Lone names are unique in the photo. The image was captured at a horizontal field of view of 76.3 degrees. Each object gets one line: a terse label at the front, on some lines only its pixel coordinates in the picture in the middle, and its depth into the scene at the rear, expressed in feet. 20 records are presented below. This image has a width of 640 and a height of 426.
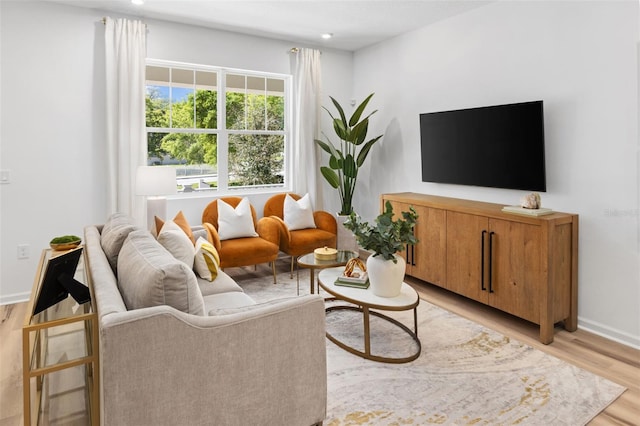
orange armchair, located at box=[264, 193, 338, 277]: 14.07
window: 14.40
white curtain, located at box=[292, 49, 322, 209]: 16.49
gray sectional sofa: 4.50
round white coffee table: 8.23
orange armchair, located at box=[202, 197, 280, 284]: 12.60
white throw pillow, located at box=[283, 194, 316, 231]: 15.15
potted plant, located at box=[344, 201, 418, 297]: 8.54
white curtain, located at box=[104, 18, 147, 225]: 12.73
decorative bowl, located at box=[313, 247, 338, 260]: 10.77
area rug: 6.73
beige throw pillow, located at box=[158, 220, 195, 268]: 8.55
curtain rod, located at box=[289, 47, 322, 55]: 16.28
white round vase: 8.51
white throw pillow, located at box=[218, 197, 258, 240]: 13.74
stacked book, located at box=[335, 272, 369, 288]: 9.20
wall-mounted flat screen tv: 10.65
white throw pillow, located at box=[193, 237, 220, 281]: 9.25
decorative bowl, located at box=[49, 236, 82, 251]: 8.86
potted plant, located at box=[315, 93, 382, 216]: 15.85
